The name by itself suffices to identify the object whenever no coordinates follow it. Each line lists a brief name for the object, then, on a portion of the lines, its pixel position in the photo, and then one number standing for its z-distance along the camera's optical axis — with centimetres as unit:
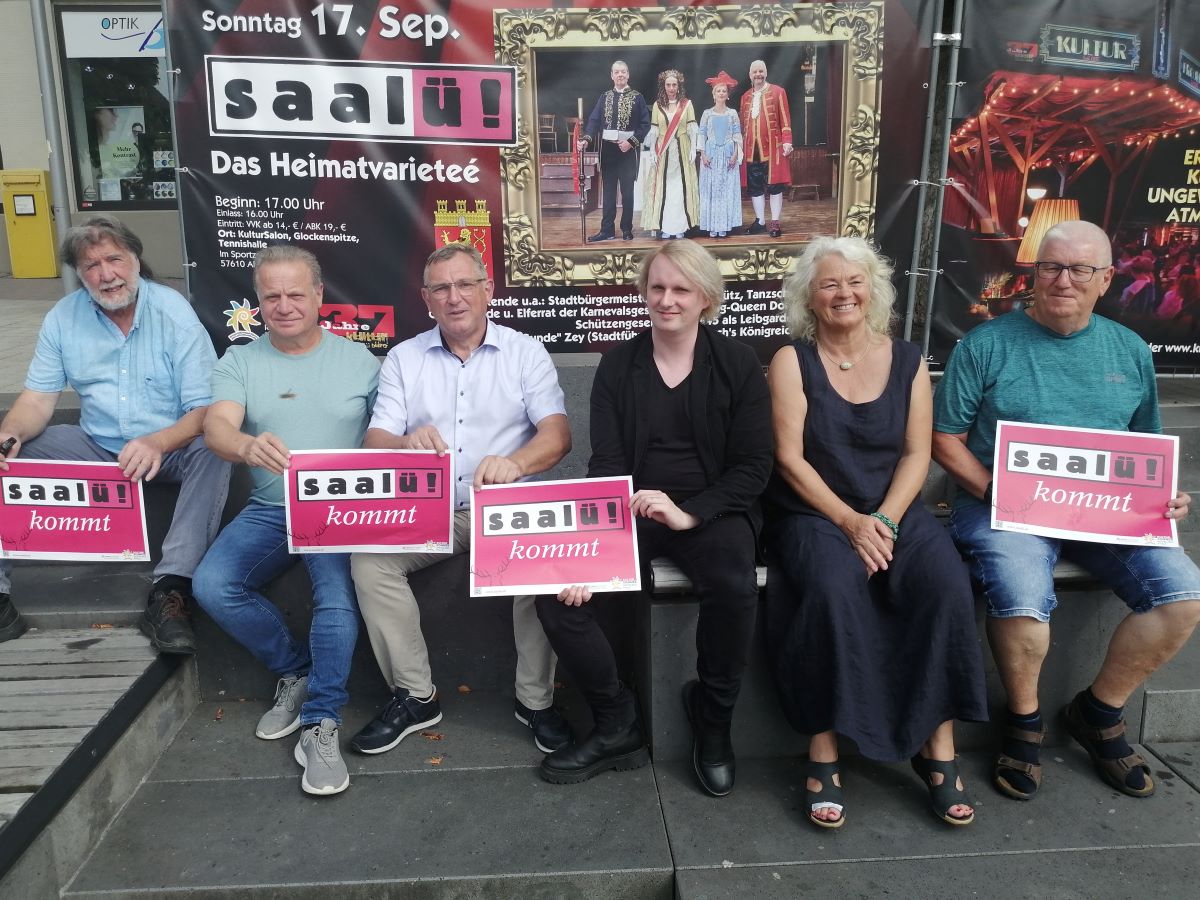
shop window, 1086
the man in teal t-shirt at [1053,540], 274
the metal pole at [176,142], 390
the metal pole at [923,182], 405
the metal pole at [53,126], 402
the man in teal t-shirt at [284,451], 301
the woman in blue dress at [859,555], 263
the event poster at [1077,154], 407
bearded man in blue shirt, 336
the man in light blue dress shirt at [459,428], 305
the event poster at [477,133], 395
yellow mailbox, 1113
